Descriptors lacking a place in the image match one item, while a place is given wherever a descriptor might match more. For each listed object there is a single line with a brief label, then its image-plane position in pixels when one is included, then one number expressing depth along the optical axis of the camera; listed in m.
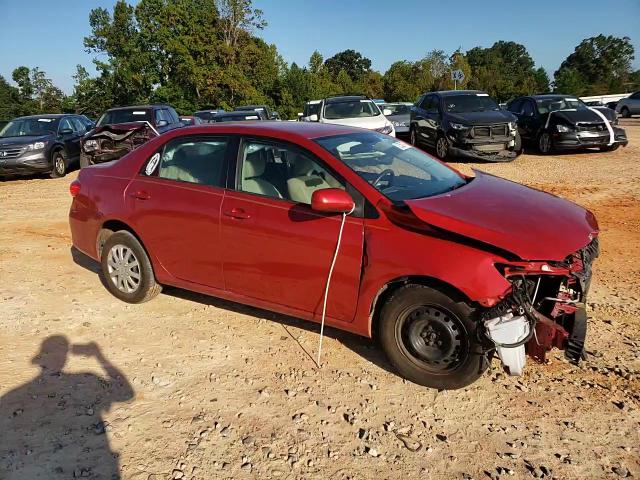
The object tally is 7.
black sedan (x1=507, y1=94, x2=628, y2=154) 14.15
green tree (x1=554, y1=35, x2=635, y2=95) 57.66
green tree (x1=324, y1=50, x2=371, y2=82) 112.50
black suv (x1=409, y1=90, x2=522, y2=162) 13.16
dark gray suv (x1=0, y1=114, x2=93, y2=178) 13.64
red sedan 3.22
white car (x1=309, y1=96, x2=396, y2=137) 13.52
